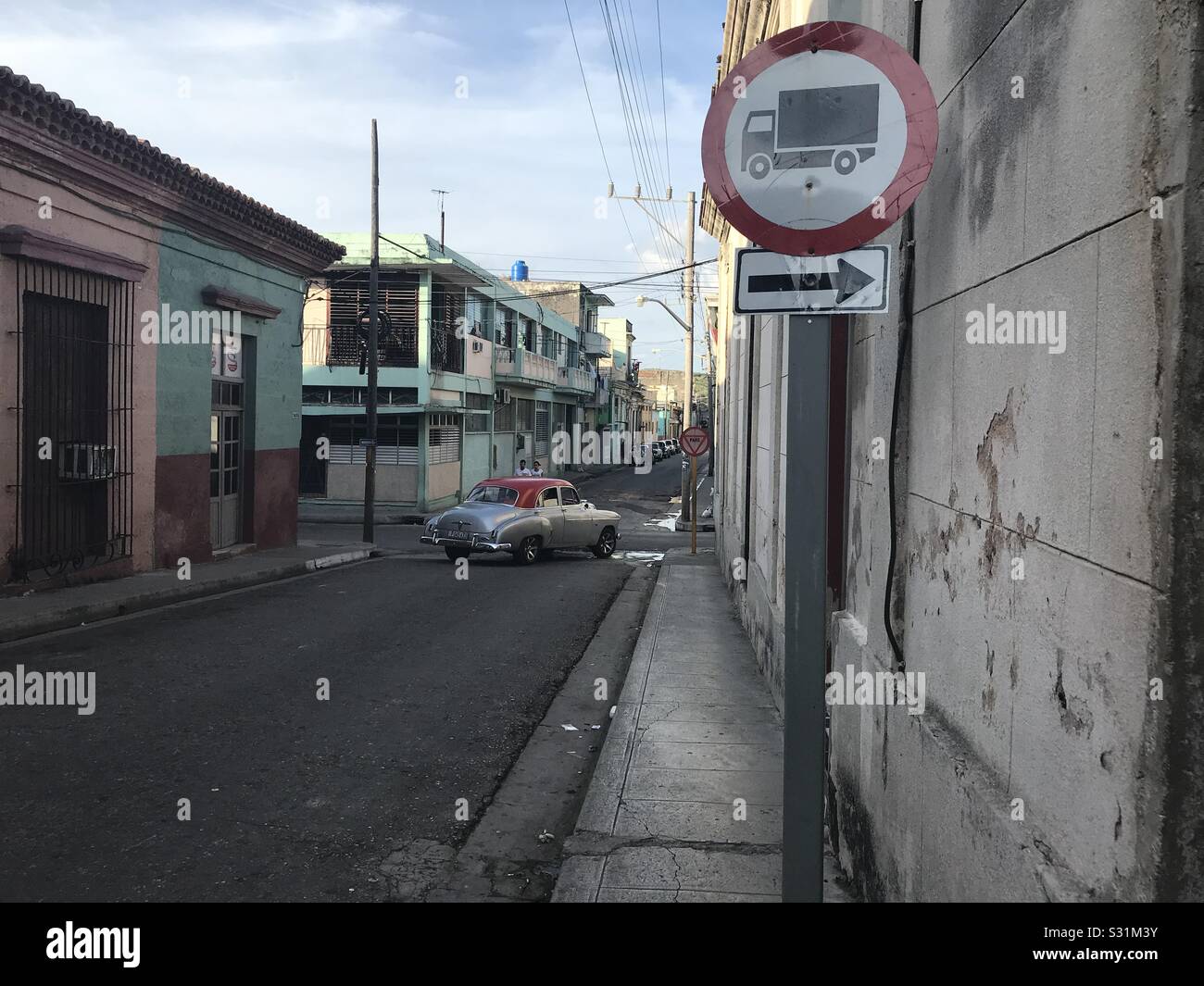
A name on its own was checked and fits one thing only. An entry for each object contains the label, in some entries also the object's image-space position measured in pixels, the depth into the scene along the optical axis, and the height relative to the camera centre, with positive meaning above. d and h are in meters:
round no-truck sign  2.66 +0.80
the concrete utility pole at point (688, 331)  28.20 +3.31
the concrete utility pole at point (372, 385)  20.91 +1.17
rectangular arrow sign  2.66 +0.44
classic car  16.91 -1.39
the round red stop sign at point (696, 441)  20.40 +0.07
